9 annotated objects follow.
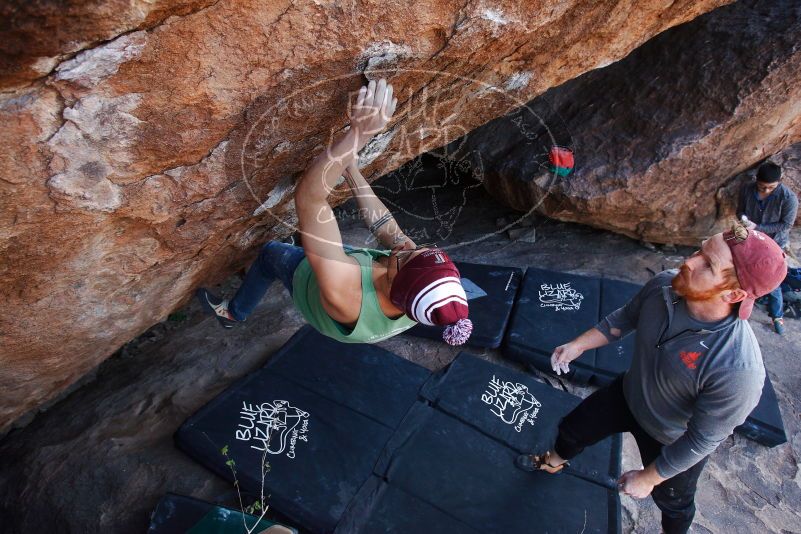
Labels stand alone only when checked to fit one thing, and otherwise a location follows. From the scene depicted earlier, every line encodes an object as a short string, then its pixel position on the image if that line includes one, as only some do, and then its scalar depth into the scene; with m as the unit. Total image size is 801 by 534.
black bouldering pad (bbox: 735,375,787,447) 3.09
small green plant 2.37
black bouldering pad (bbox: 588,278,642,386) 3.41
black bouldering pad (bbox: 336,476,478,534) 2.53
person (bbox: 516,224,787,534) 1.73
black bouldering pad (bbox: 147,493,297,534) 2.33
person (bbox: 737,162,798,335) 3.63
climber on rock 1.64
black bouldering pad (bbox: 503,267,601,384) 3.56
